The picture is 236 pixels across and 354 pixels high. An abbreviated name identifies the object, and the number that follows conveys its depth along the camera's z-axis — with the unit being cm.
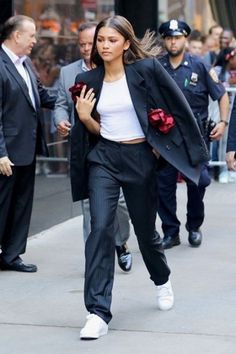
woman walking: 823
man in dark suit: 1015
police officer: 1141
